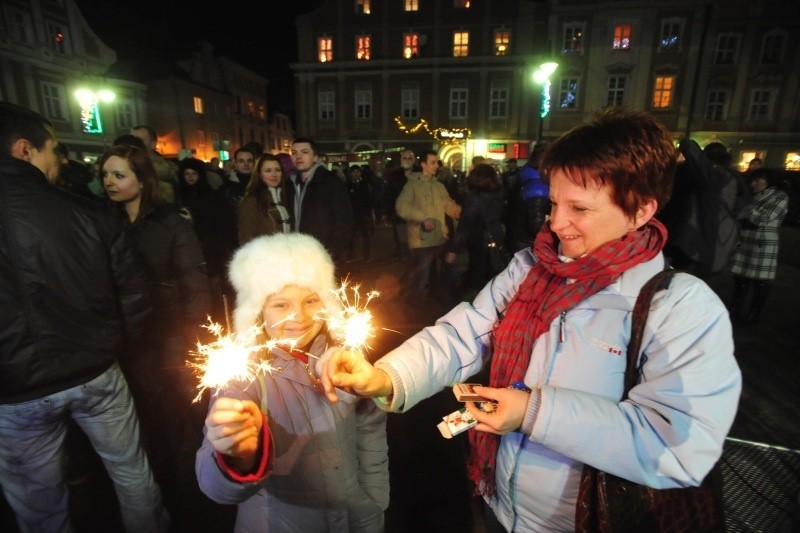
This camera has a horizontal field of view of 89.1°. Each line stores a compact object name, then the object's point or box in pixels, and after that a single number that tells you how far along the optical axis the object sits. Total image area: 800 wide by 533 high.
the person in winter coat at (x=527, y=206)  4.87
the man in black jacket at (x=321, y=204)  5.02
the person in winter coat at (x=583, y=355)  1.19
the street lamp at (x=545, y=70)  10.72
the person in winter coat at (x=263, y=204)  4.92
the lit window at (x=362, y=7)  30.83
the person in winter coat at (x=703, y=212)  2.92
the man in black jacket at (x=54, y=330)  2.13
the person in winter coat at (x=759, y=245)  6.04
